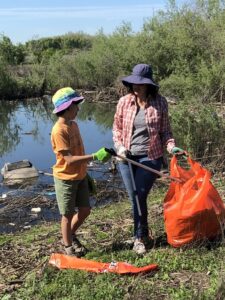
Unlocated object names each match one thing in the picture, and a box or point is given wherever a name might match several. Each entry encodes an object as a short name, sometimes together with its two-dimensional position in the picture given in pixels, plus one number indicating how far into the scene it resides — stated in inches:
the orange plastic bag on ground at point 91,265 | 150.7
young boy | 157.9
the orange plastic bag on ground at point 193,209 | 157.8
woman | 161.6
